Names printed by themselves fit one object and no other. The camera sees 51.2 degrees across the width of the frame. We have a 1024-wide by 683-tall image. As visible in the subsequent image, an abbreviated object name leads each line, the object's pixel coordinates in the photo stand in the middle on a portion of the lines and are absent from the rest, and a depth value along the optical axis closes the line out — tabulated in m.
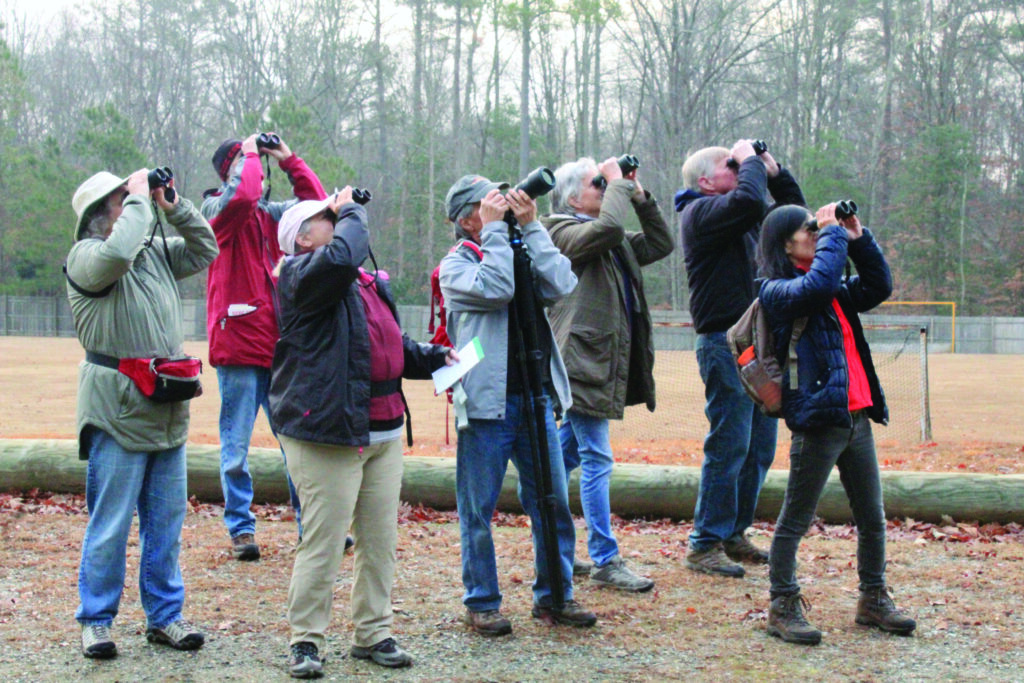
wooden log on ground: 6.36
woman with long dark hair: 4.31
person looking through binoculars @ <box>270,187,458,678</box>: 3.96
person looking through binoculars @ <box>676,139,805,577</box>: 5.29
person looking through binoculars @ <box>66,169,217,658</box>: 4.16
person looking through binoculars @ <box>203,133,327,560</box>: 5.73
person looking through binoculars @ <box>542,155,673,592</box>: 5.10
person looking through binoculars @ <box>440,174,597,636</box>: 4.36
